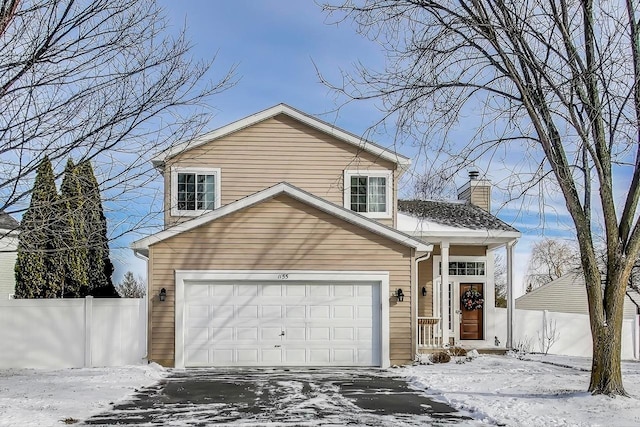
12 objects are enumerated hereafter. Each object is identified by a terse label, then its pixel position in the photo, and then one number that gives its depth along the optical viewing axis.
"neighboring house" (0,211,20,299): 24.78
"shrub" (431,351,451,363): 16.97
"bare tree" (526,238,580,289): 54.62
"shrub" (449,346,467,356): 17.95
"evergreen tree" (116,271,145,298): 41.06
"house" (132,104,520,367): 16.05
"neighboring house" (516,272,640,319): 34.22
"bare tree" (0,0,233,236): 8.67
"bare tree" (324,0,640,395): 10.75
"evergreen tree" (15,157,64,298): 8.95
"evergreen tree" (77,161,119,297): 9.17
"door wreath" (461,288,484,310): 20.86
